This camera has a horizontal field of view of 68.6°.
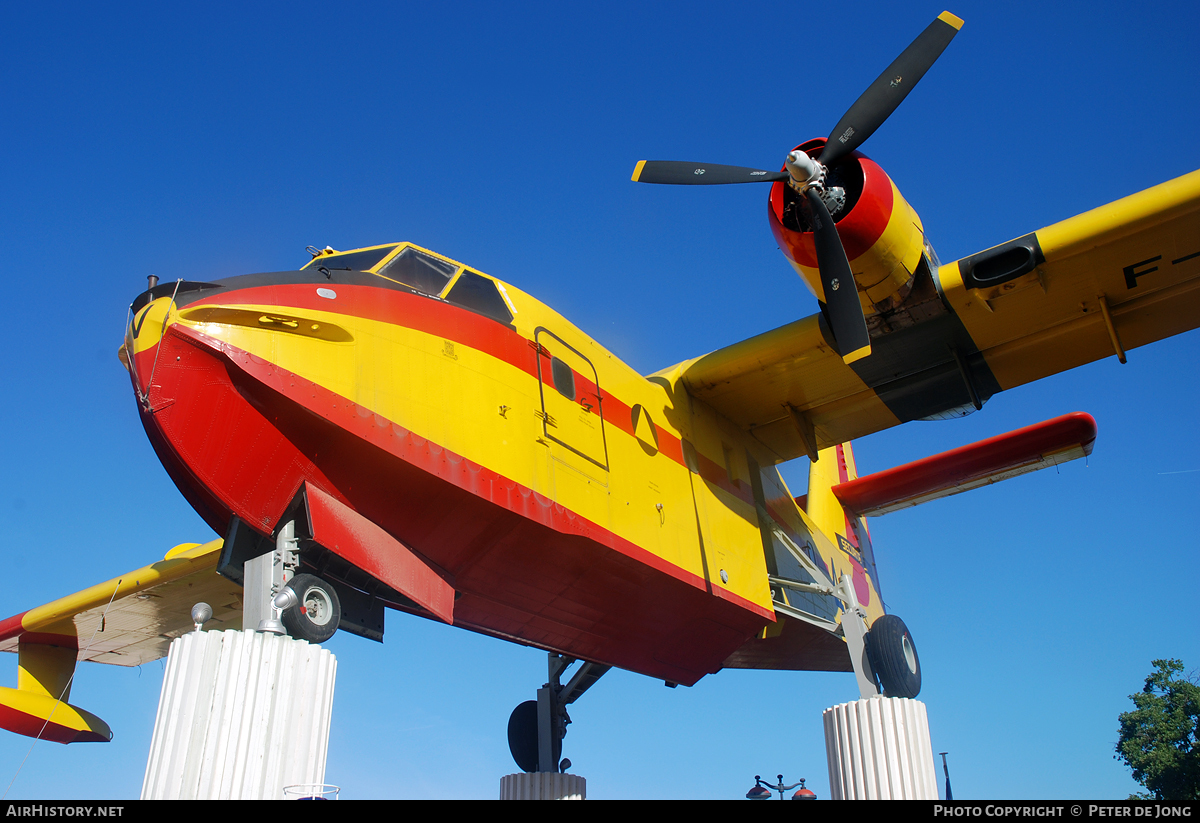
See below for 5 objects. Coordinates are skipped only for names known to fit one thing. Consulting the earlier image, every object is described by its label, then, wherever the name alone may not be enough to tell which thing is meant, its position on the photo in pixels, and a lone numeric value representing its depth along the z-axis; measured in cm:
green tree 2525
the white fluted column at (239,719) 536
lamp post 1190
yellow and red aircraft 695
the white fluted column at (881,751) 914
